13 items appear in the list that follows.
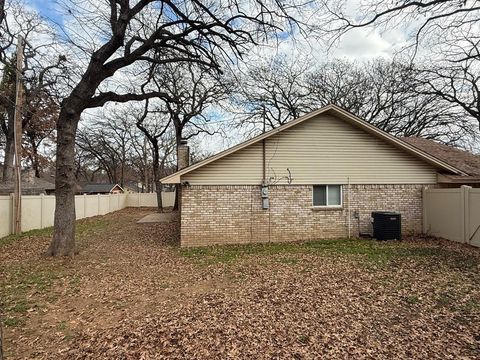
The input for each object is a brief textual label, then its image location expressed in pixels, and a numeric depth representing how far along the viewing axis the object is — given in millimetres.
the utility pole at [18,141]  13195
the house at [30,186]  19794
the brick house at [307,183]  11594
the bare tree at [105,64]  9336
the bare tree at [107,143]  37719
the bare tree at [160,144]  27641
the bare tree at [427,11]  8570
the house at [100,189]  38338
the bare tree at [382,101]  25984
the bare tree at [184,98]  21359
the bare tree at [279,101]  26719
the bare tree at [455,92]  19994
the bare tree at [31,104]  15119
